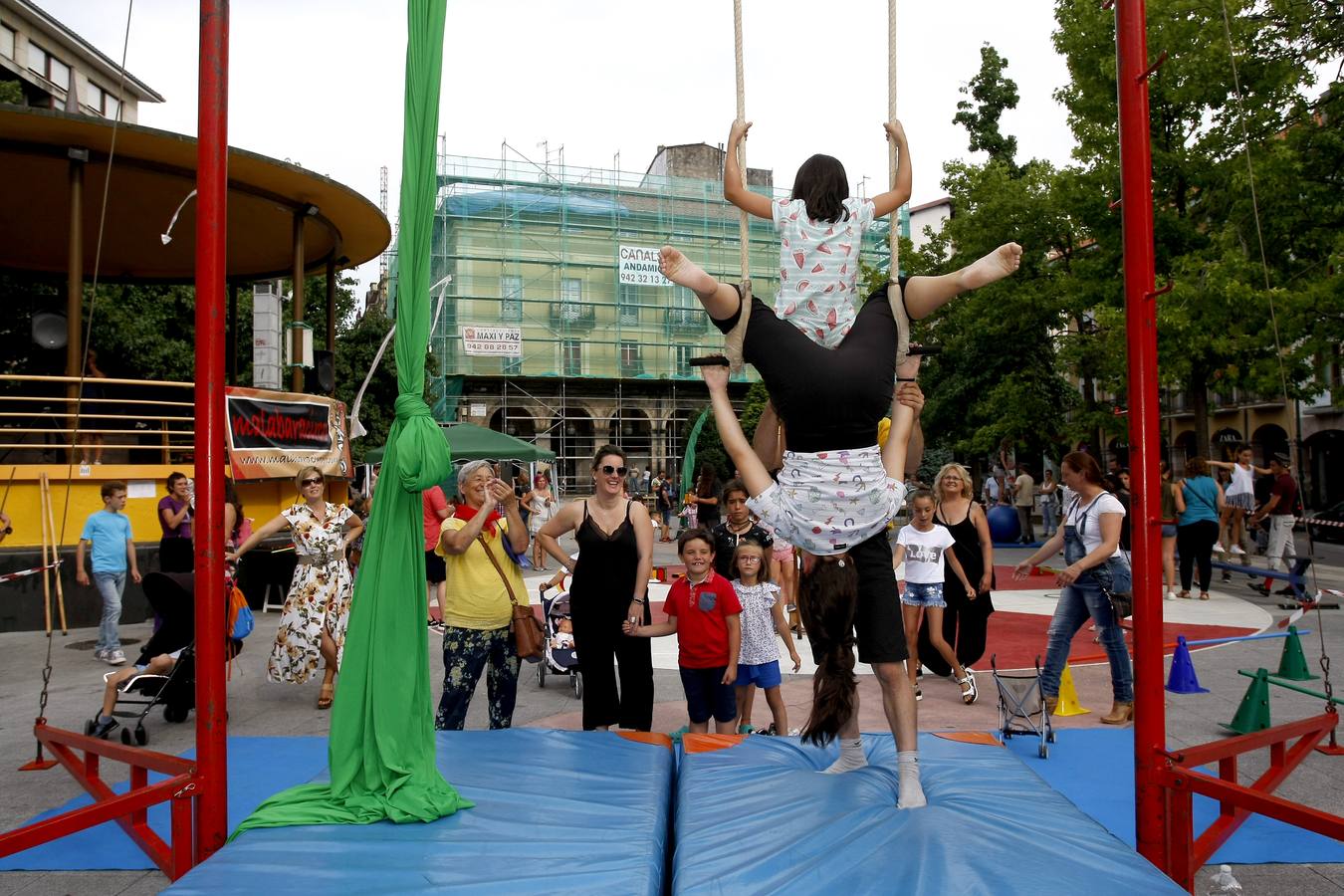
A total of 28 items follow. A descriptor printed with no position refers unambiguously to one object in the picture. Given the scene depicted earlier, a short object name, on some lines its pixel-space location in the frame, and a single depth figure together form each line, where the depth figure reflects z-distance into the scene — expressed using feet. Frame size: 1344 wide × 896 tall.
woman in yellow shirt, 16.44
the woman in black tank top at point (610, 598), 16.22
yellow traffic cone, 20.22
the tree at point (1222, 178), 46.75
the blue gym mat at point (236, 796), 12.91
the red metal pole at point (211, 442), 11.82
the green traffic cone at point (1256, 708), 17.99
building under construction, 113.70
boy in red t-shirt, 16.51
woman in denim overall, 18.29
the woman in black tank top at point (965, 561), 22.62
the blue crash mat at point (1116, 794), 12.60
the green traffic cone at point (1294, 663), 22.11
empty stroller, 17.43
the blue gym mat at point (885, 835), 9.41
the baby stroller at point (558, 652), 23.62
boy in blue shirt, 27.99
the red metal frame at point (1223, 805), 9.98
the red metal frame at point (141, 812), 10.20
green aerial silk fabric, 12.06
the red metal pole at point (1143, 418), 11.71
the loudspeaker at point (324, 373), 48.50
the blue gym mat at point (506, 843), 9.57
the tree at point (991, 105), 83.61
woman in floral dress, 21.21
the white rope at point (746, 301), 13.01
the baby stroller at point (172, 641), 19.48
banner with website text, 38.04
